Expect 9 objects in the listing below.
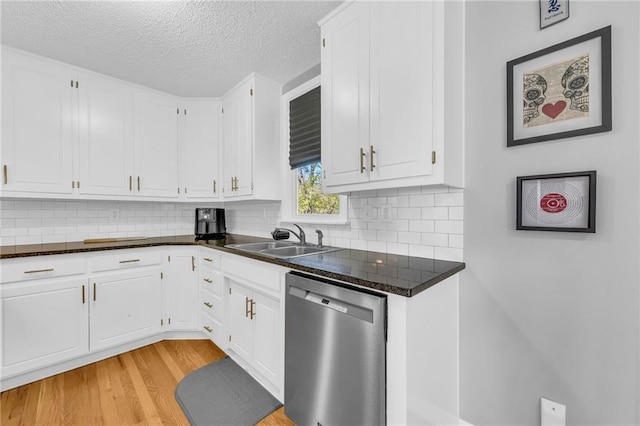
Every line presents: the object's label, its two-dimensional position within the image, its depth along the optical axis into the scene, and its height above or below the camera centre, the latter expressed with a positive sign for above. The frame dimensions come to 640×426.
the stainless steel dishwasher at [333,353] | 1.16 -0.68
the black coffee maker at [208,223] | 2.98 -0.13
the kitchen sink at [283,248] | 2.21 -0.31
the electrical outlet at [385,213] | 1.87 -0.02
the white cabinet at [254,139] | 2.58 +0.69
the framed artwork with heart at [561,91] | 1.11 +0.52
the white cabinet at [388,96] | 1.33 +0.62
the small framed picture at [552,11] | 1.19 +0.86
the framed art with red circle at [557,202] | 1.13 +0.03
